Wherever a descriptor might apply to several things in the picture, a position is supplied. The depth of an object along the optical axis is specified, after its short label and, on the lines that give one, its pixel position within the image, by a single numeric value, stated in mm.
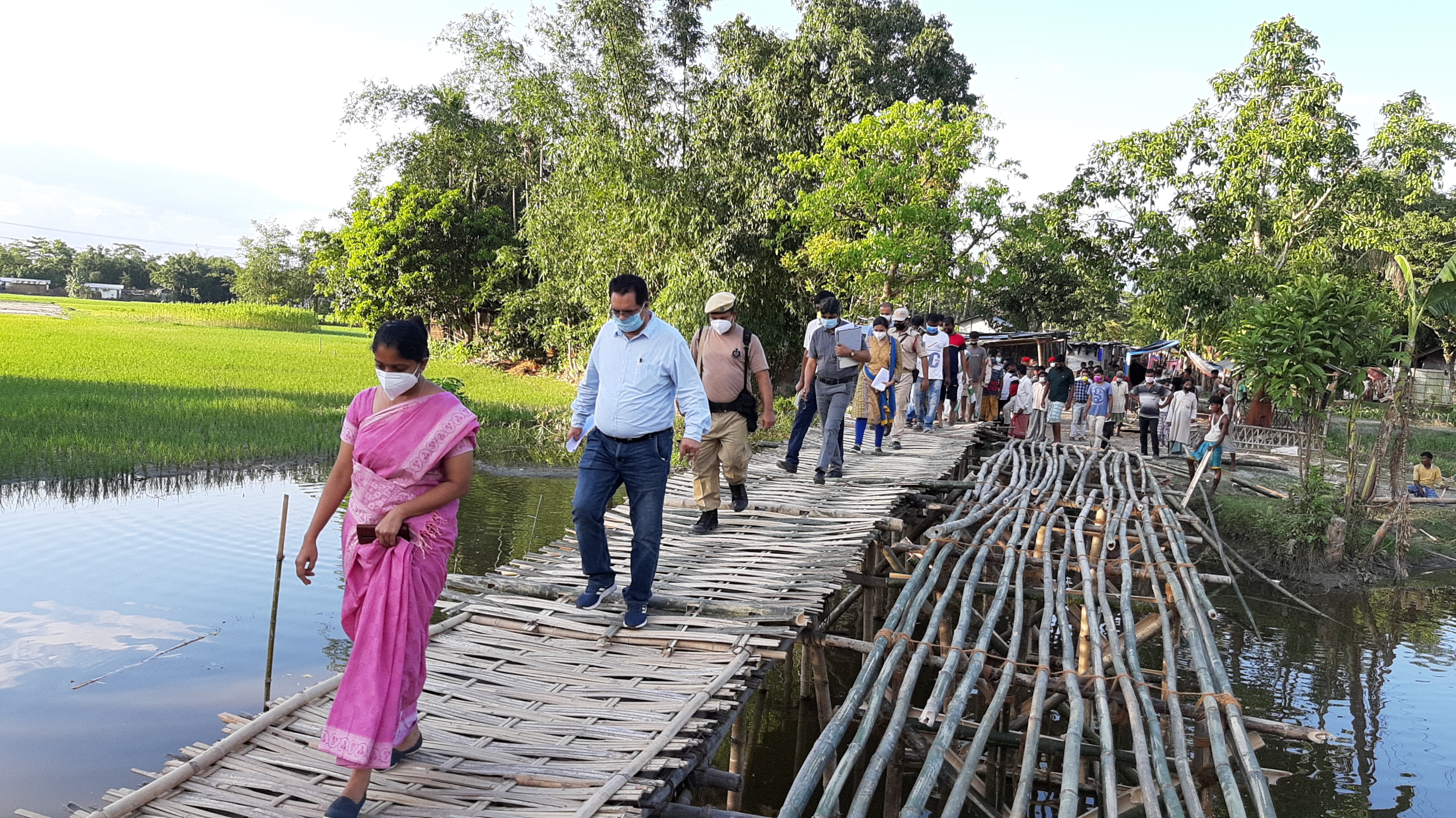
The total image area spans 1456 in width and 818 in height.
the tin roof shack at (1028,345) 22109
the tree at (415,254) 26156
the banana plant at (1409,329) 9359
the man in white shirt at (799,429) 7375
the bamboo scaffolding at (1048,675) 3098
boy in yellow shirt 12266
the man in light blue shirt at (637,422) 4027
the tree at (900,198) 16406
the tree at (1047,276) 17438
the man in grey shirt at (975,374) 13477
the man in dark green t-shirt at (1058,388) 13539
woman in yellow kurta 8609
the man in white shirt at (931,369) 11016
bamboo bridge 2861
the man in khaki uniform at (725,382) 5375
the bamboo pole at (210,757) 2557
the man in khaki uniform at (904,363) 9812
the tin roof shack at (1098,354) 29266
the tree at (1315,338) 9859
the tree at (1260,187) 16219
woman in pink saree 2654
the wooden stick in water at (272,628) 3510
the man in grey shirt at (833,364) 6695
